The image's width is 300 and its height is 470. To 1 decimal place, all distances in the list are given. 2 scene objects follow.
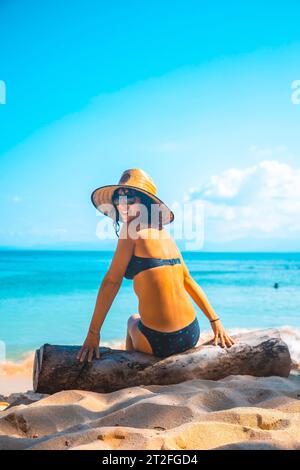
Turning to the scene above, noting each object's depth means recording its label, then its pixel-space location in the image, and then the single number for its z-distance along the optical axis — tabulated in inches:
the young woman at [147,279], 135.1
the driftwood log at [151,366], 131.0
